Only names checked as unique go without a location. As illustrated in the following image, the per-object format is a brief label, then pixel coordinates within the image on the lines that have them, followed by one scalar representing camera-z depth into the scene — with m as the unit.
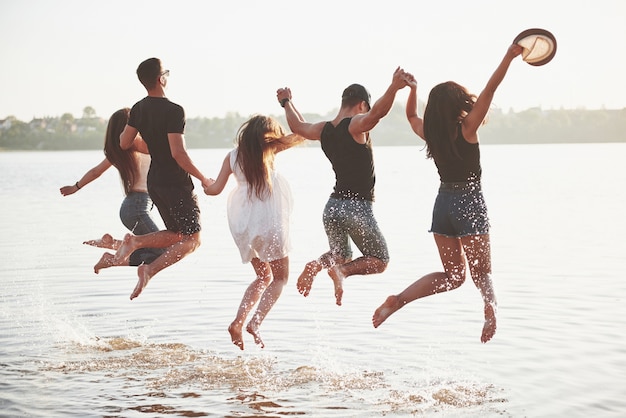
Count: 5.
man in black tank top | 8.91
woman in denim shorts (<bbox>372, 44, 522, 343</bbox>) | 8.25
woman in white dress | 9.14
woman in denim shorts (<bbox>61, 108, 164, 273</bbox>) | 10.14
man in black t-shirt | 9.42
